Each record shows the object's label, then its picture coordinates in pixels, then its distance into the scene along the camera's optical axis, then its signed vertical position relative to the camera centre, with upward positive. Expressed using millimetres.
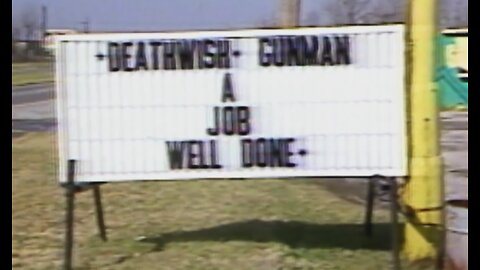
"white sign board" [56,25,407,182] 6215 +103
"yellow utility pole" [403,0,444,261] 6297 -113
